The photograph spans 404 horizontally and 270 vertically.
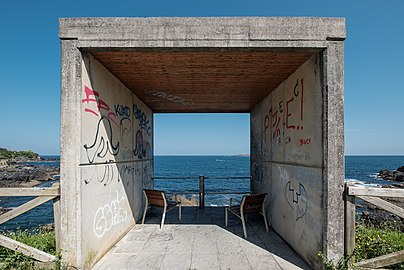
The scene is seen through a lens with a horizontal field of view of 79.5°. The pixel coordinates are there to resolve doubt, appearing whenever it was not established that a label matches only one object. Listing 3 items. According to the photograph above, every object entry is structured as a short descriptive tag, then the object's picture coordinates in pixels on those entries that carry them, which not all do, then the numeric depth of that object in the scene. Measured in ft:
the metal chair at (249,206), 15.14
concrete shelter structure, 9.97
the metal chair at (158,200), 17.04
